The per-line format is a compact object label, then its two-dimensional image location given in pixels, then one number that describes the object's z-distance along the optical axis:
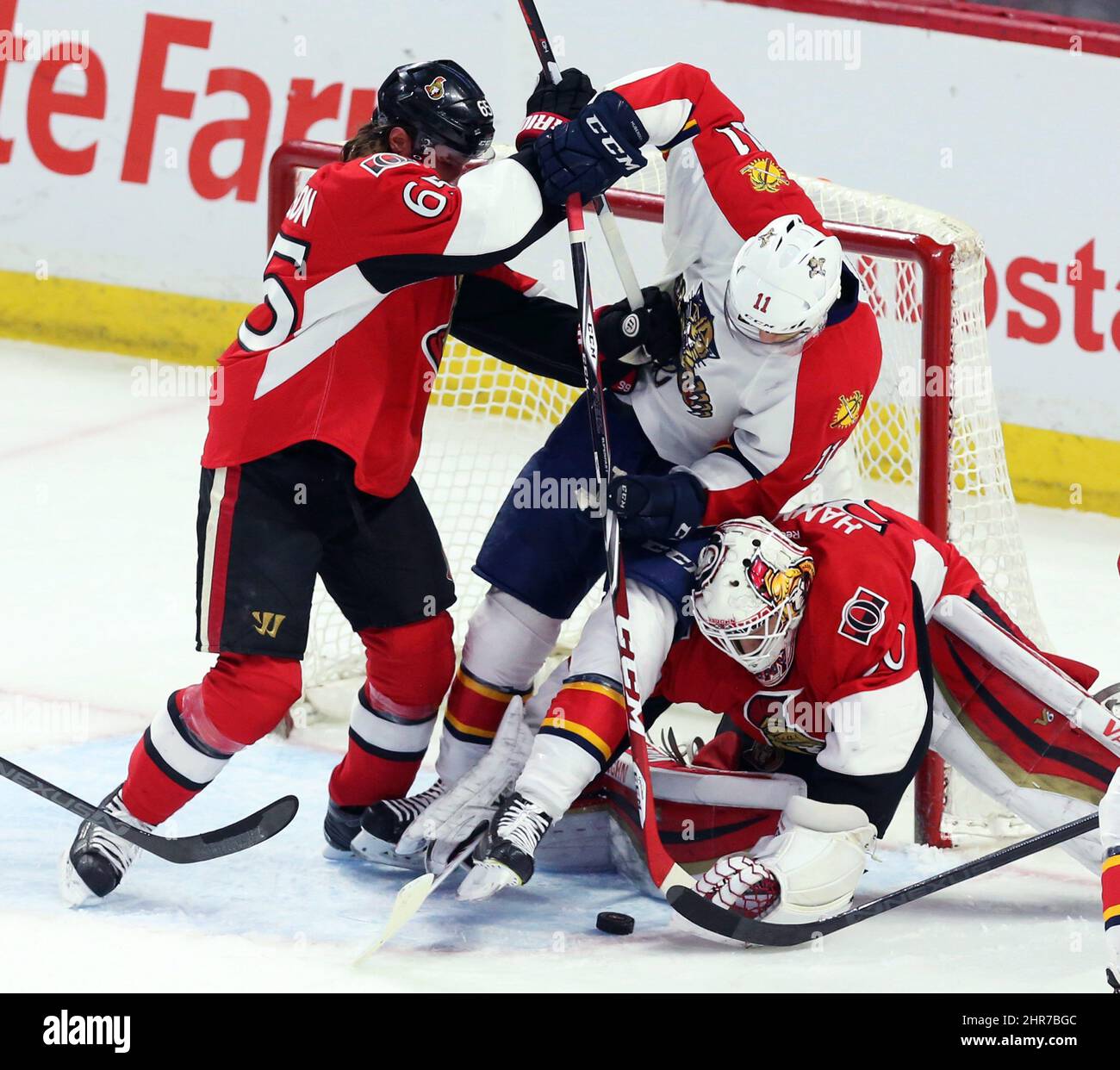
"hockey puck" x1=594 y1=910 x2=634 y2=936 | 6.12
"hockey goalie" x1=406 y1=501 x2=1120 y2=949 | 5.88
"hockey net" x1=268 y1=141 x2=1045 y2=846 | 6.97
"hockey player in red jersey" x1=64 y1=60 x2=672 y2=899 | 5.75
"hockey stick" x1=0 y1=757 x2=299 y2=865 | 6.16
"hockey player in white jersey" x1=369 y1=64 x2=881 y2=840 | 5.92
